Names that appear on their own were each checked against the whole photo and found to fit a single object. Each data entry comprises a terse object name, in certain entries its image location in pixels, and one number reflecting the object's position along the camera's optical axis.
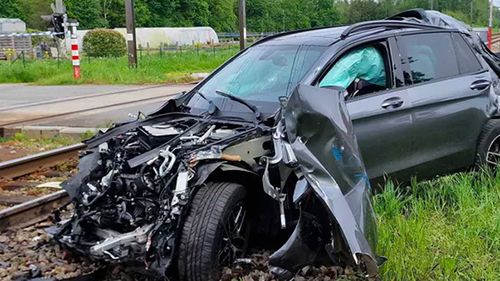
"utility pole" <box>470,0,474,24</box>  75.88
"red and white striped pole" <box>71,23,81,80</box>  20.95
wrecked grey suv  3.69
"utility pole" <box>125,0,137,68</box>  22.17
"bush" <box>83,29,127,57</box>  42.56
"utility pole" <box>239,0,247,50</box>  29.44
